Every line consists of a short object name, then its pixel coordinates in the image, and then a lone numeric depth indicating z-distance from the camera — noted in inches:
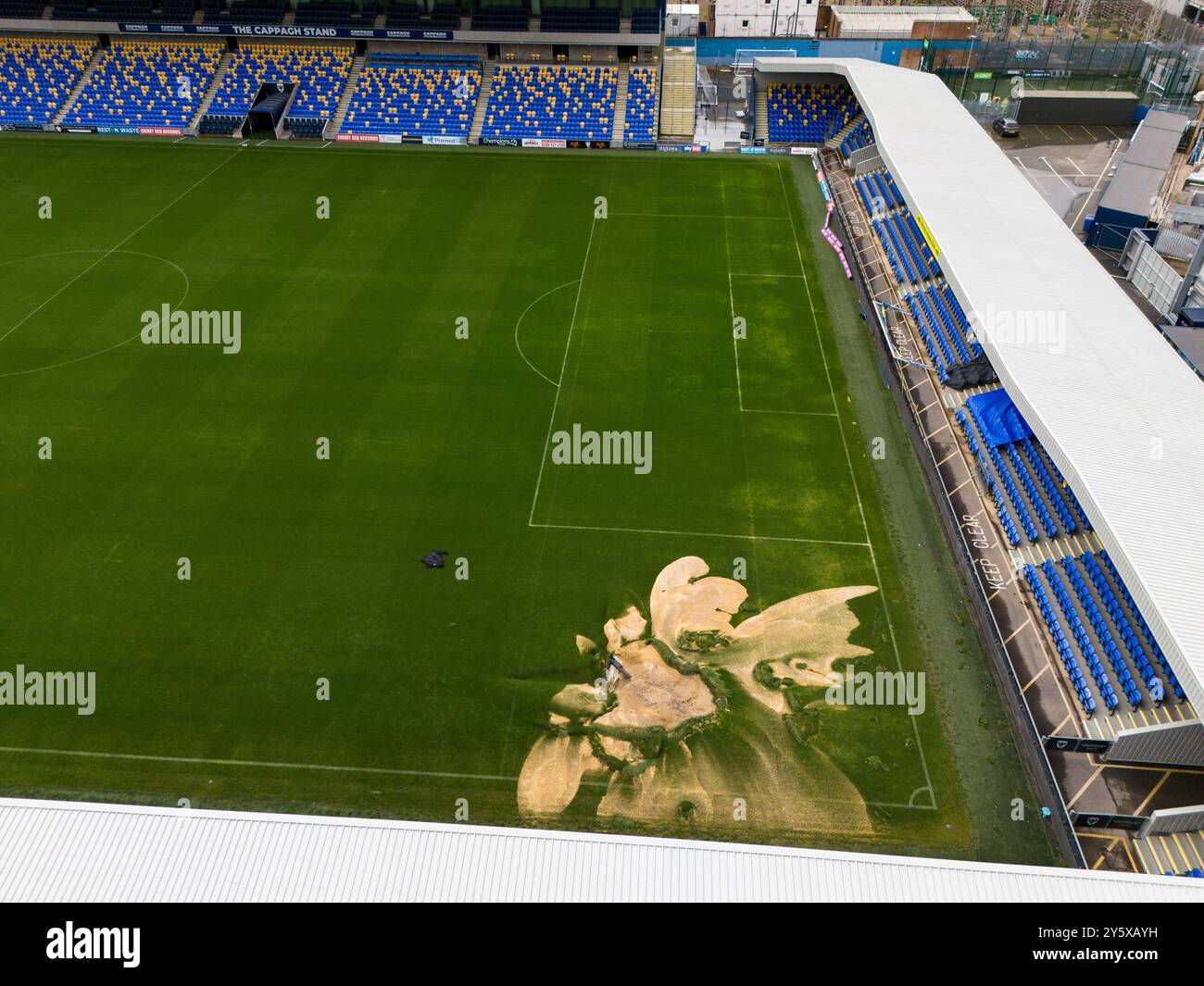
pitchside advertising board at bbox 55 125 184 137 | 2454.5
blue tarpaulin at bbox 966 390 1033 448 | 1282.0
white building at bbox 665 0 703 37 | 2822.3
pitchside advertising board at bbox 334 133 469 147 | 2439.7
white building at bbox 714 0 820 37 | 2827.3
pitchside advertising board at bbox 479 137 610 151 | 2436.0
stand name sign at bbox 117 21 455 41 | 2554.1
